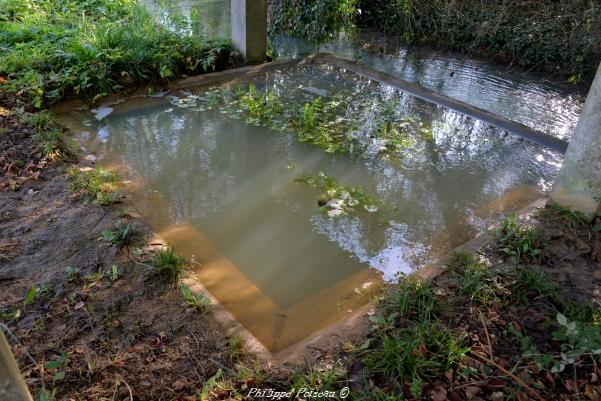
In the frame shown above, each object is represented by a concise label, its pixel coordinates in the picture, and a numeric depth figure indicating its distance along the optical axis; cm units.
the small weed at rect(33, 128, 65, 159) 461
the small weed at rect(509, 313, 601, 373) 260
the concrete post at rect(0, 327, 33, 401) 139
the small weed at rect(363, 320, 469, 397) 256
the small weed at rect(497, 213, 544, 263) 348
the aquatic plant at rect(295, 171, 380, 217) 414
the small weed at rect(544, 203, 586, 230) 376
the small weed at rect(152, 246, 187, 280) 329
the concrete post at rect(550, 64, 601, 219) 351
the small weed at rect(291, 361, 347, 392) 251
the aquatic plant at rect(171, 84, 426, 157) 524
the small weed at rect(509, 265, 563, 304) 309
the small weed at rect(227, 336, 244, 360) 274
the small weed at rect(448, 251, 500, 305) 309
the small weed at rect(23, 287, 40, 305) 248
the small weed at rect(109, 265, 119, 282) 324
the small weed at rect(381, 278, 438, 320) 297
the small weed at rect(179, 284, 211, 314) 305
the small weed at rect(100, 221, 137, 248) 354
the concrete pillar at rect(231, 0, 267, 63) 685
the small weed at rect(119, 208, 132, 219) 385
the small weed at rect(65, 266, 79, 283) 322
